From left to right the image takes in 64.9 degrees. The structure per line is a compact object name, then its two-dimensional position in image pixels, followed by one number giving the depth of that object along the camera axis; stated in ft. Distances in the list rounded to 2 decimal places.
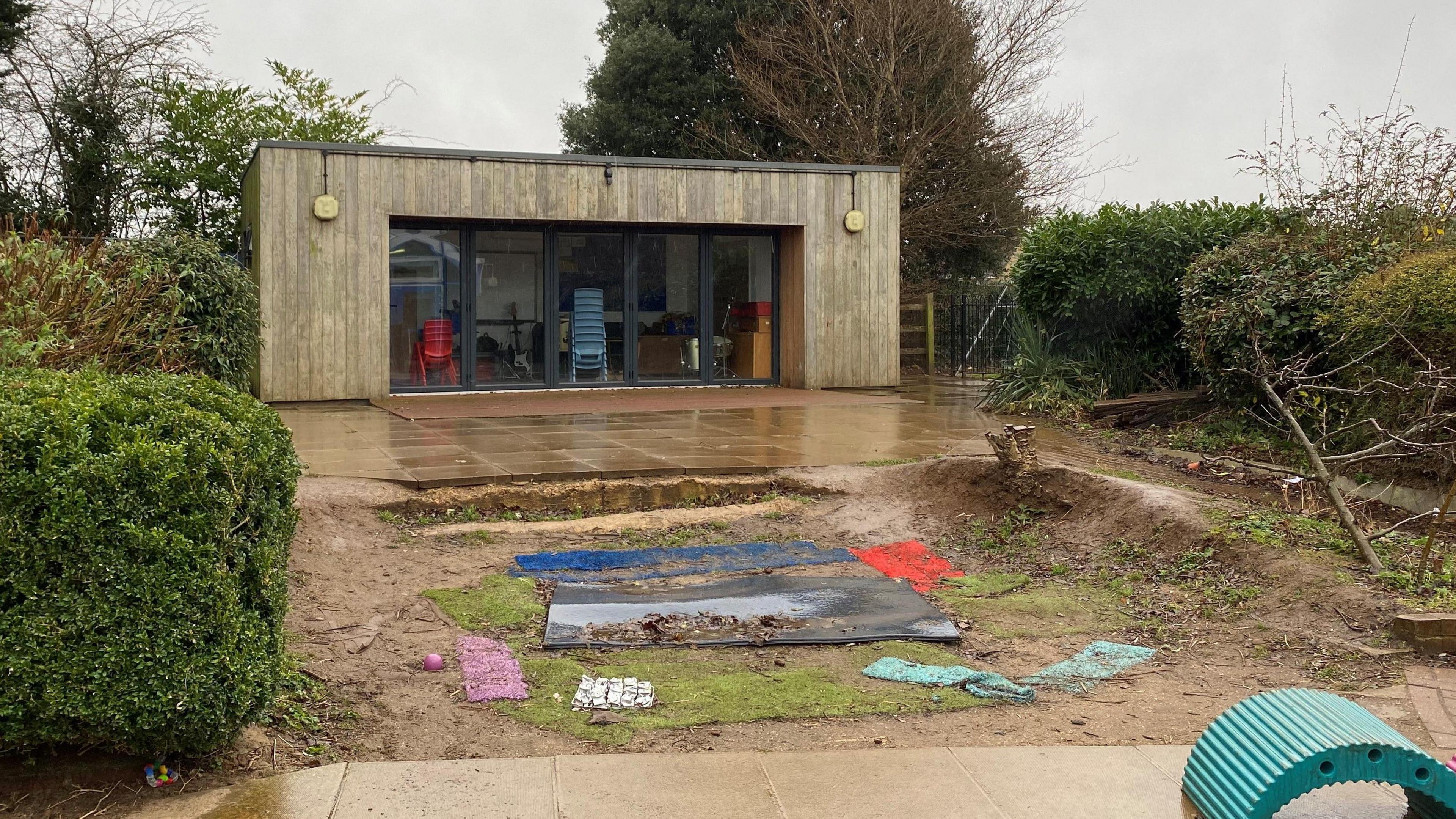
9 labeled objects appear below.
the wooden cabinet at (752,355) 49.37
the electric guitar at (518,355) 46.01
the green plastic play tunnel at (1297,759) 8.53
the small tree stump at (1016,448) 22.47
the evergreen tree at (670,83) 73.20
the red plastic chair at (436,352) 44.65
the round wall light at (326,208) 41.37
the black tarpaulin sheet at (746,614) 14.75
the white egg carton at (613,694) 12.22
